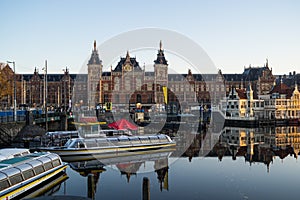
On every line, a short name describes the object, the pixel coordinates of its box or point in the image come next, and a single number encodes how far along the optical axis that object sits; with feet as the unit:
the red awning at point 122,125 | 138.72
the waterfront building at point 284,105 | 247.70
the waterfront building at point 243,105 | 248.11
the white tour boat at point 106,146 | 91.66
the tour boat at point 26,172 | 53.16
